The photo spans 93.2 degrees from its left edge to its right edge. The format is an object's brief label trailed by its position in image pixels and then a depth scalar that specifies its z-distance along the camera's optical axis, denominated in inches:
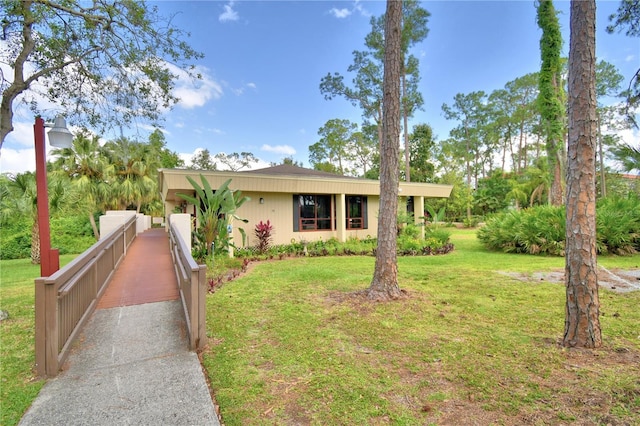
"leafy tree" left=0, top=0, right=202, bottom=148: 199.8
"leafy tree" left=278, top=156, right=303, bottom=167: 1563.7
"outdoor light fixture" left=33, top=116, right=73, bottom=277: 159.5
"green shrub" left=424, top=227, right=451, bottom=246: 526.1
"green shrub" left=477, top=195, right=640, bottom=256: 396.8
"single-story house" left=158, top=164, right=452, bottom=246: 418.0
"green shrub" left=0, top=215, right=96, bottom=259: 663.1
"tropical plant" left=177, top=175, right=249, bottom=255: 322.3
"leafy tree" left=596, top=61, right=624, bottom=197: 940.6
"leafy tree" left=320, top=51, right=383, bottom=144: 852.0
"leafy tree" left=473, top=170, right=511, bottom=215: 1138.7
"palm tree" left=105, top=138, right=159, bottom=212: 787.4
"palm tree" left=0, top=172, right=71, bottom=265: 432.5
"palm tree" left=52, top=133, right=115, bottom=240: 724.0
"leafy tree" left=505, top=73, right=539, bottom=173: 1187.3
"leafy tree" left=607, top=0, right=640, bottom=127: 212.5
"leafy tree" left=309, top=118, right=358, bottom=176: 1311.5
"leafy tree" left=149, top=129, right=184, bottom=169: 1189.5
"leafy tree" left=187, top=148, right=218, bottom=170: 1430.1
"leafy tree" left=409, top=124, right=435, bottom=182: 1131.9
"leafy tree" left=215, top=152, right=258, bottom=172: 1571.1
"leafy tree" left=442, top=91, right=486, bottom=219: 1336.1
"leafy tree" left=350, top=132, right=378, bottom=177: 1298.0
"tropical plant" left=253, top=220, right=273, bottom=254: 449.7
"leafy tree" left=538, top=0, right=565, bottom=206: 540.7
